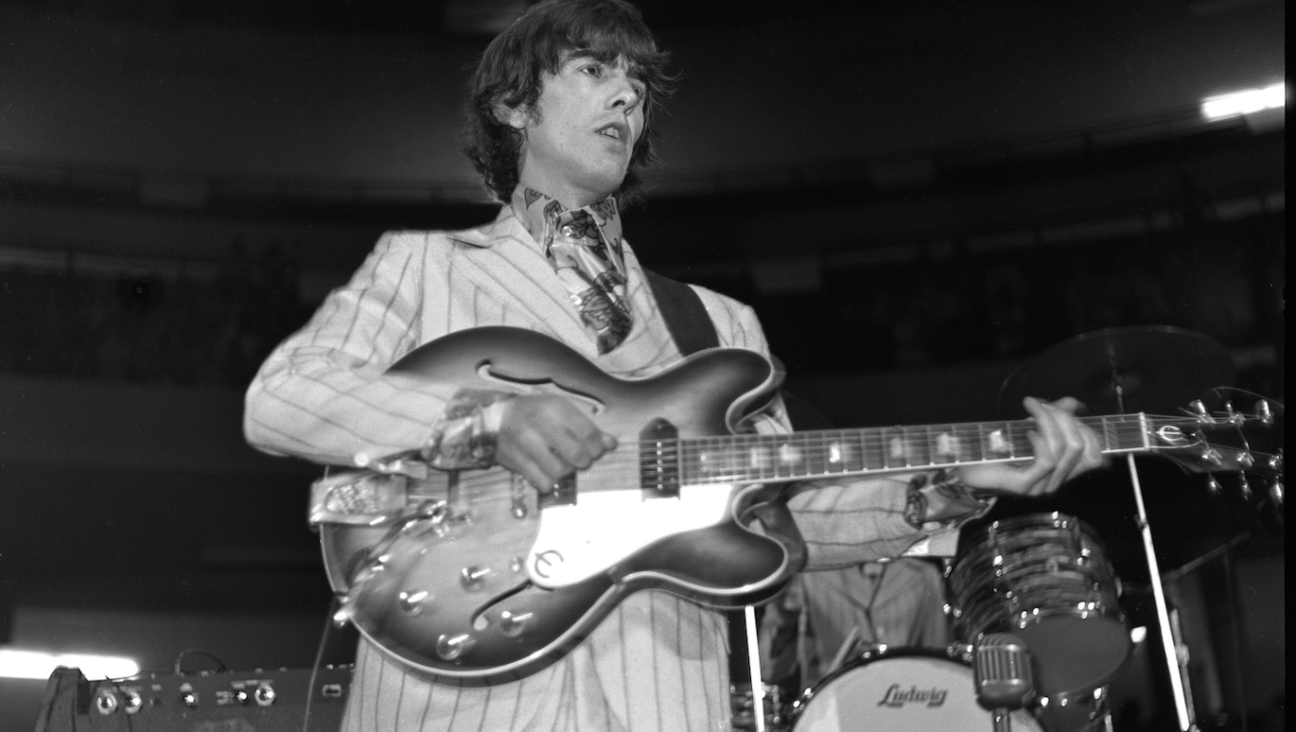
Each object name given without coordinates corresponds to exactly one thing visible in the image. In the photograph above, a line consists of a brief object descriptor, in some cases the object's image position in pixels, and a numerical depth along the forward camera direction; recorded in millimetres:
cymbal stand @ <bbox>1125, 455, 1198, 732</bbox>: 3272
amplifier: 2987
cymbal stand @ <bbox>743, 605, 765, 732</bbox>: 3102
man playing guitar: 2705
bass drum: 2992
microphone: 2780
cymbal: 3200
